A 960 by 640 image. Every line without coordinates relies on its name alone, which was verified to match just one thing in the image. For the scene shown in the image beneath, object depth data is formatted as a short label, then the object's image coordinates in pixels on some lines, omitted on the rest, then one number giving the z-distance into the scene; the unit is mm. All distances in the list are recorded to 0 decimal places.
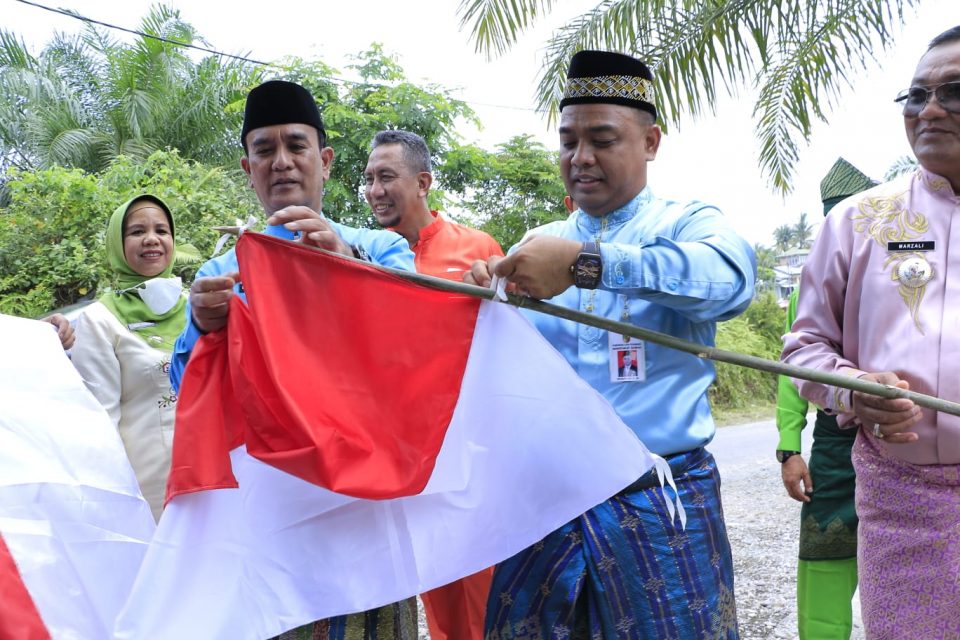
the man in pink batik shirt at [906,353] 2262
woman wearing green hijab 3727
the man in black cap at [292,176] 2436
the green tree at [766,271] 24275
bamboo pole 2035
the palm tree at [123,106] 16547
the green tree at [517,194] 16172
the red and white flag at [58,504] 2490
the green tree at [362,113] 13266
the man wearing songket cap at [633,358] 2131
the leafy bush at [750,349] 16312
